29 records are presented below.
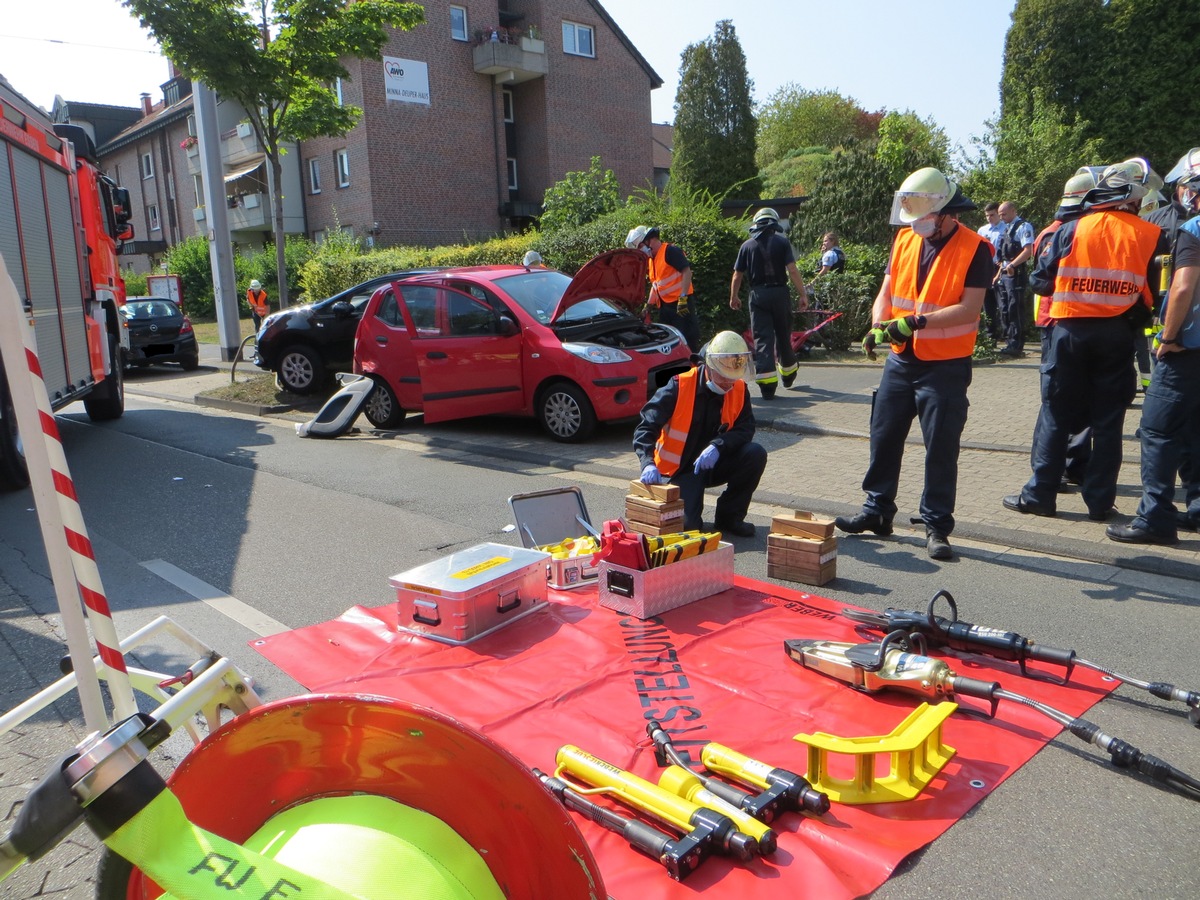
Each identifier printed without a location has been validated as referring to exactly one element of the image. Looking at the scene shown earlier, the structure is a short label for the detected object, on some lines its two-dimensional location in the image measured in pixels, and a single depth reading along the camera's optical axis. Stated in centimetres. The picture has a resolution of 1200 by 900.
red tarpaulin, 261
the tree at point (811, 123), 5703
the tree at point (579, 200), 2131
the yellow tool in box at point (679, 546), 453
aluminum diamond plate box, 443
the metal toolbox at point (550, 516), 539
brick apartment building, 3133
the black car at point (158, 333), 1795
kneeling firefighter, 564
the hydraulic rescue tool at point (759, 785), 276
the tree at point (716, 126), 3653
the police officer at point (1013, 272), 1232
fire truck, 817
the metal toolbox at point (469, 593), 425
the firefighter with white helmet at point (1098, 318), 531
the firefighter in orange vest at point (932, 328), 515
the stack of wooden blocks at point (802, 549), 496
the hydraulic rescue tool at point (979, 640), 354
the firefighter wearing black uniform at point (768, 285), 998
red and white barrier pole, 148
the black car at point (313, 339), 1251
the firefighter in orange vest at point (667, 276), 1043
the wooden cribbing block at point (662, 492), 533
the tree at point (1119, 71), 2908
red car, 894
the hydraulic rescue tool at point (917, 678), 290
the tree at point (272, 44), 1264
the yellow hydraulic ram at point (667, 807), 257
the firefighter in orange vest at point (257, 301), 2216
